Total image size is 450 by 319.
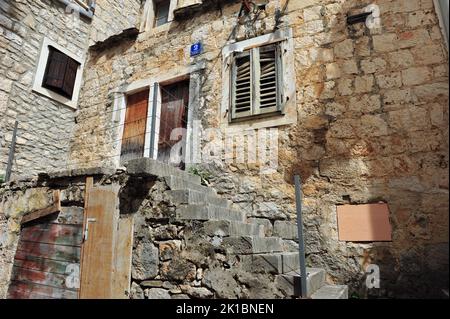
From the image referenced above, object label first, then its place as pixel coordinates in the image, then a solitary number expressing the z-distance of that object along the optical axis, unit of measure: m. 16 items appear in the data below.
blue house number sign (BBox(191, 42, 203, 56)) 5.49
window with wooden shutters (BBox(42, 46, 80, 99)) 6.38
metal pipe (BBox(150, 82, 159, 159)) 4.02
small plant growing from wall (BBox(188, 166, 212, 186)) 4.76
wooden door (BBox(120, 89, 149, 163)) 5.81
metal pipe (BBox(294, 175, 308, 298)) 2.50
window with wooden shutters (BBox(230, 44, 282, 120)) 4.67
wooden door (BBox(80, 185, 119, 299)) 3.21
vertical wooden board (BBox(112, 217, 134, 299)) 3.15
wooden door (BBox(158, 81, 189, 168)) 5.47
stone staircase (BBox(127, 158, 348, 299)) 2.64
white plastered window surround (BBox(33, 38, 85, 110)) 6.23
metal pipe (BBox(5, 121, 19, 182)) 4.85
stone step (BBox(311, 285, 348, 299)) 2.65
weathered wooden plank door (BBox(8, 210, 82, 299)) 3.42
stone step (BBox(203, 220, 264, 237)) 2.89
